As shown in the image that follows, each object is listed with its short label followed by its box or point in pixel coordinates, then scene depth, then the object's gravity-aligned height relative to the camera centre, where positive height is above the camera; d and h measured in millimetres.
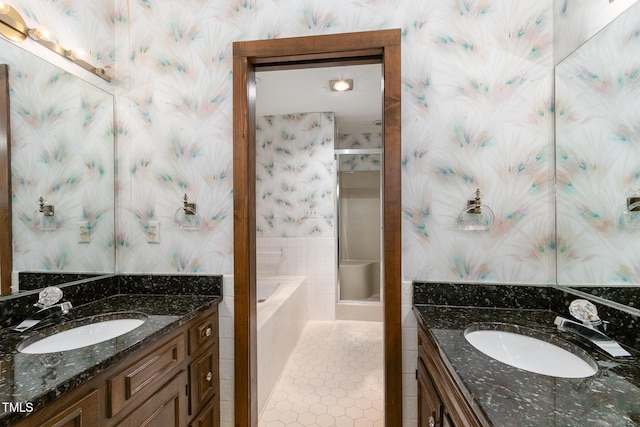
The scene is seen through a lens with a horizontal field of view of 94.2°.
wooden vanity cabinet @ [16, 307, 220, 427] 762 -586
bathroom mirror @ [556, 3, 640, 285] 956 +204
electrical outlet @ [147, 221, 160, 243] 1612 -100
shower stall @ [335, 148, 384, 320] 3783 -220
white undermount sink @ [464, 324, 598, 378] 904 -474
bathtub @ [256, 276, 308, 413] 2000 -918
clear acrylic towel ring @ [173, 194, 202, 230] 1563 -20
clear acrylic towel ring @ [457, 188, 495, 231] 1380 -25
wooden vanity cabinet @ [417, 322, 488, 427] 793 -594
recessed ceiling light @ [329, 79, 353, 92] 2690 +1187
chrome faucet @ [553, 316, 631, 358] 868 -394
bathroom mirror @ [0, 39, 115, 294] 1175 +206
